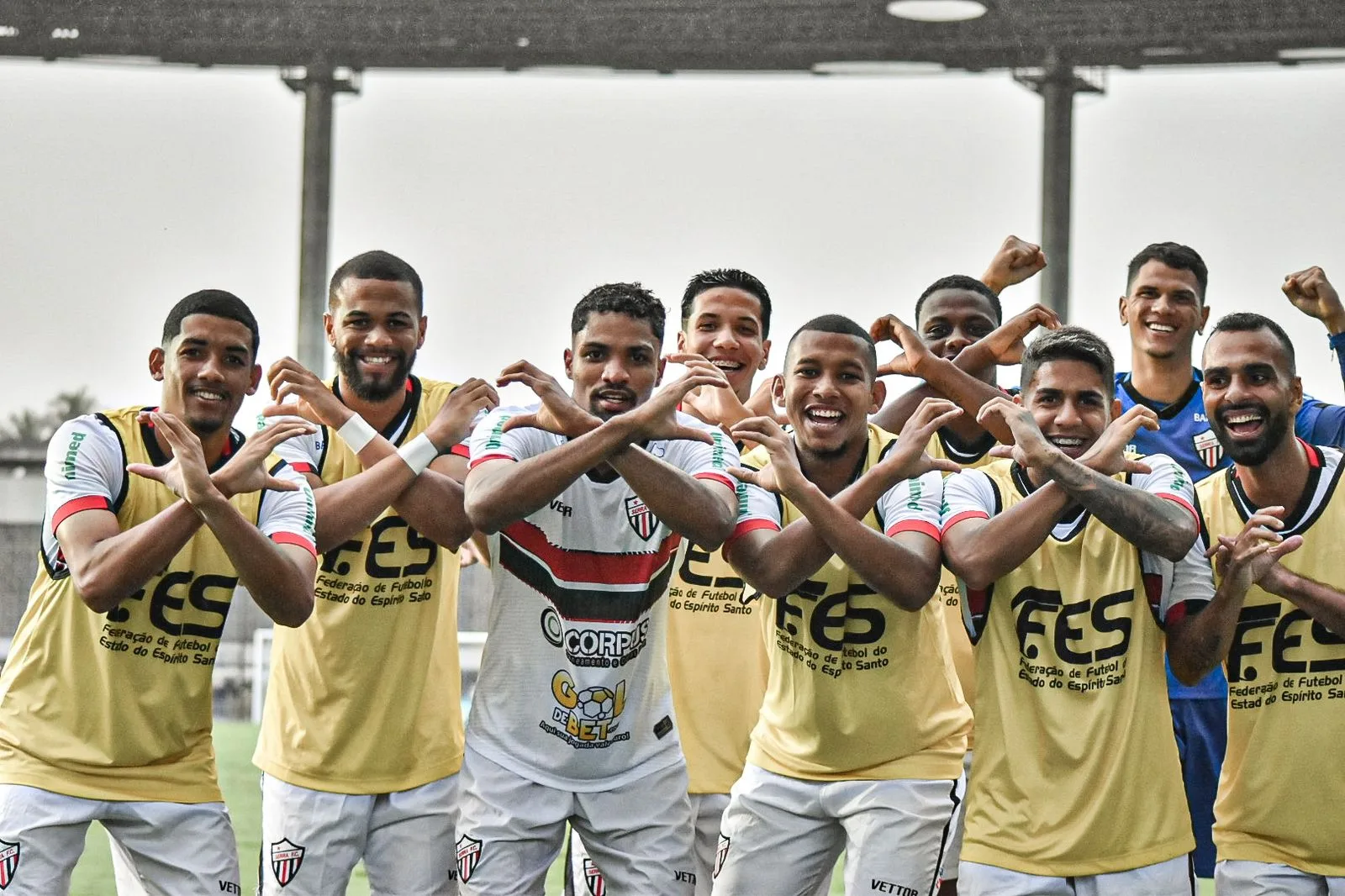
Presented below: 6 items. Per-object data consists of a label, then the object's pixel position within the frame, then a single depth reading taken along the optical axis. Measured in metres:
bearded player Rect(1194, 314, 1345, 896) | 8.22
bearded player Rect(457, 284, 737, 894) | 8.39
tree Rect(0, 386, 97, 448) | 40.22
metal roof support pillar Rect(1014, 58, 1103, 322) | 35.78
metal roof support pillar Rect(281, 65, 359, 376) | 37.12
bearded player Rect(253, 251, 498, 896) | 8.87
